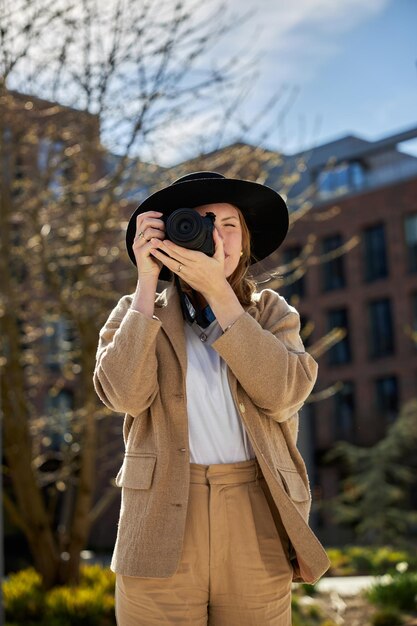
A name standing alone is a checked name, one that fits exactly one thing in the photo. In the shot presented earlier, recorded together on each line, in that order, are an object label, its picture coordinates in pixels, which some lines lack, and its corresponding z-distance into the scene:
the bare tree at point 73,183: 7.34
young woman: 2.22
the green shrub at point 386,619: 7.42
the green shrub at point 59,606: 7.28
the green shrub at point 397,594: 7.89
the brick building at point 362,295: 36.03
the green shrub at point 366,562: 13.31
